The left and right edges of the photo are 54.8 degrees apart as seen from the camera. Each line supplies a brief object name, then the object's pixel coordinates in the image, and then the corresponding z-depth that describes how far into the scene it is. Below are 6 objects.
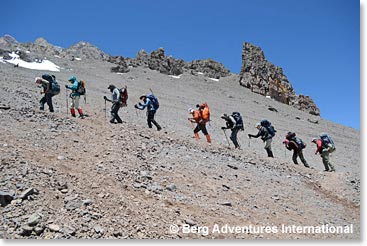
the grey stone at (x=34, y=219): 5.92
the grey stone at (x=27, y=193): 6.47
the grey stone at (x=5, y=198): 6.26
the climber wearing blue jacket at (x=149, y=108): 15.75
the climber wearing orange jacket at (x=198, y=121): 16.17
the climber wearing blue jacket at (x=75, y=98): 14.52
